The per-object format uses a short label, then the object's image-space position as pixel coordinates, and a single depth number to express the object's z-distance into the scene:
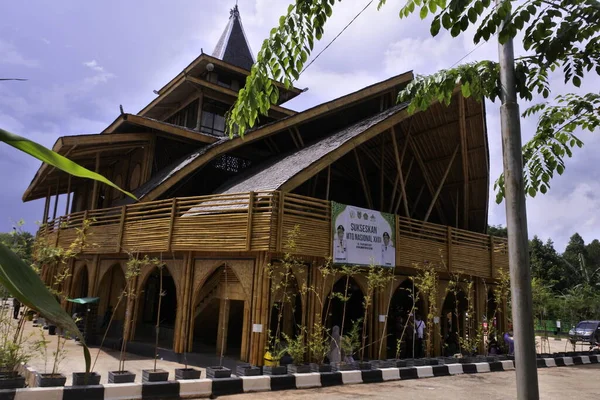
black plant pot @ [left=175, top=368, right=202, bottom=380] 7.65
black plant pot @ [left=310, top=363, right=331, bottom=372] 8.88
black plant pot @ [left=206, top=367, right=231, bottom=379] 7.82
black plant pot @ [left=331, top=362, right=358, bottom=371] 9.26
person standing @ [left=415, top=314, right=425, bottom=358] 13.70
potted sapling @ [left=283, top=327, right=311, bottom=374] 9.14
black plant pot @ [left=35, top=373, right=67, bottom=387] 6.40
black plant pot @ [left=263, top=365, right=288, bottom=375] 8.41
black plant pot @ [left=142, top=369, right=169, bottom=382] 7.18
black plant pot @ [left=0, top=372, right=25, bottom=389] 6.06
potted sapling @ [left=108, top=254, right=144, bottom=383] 7.00
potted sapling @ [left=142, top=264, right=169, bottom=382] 7.18
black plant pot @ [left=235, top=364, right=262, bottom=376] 8.19
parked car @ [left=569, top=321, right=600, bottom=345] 22.70
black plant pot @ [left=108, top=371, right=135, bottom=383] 6.99
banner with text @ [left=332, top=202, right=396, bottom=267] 11.29
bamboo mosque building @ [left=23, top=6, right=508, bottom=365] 10.75
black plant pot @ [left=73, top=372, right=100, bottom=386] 6.60
